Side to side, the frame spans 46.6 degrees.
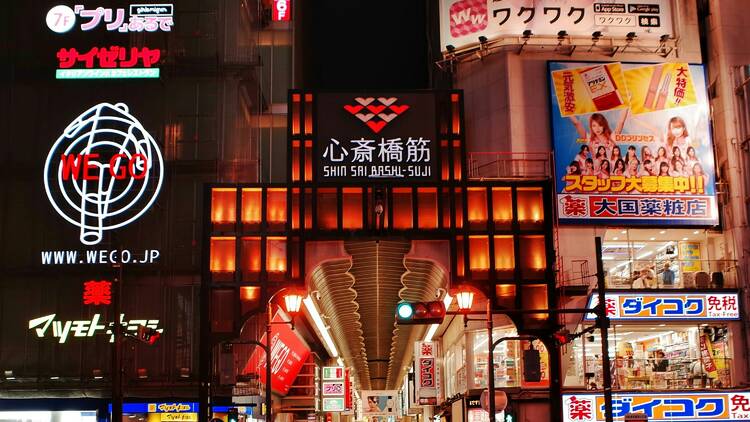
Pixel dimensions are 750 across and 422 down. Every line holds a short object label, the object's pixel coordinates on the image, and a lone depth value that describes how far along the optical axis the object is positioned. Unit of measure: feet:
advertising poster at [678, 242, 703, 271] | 110.83
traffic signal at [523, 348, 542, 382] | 69.92
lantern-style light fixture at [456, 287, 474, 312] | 77.61
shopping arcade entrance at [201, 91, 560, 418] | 88.63
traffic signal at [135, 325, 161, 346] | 73.40
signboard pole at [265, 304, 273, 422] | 77.56
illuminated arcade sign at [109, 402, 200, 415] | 102.37
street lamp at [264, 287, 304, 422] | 77.77
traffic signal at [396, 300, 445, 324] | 64.59
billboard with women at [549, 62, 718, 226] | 108.17
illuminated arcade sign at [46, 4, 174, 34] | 114.11
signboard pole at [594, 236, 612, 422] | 65.72
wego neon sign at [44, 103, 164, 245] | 110.11
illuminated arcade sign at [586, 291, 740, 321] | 104.58
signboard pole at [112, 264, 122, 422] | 64.95
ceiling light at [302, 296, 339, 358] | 106.09
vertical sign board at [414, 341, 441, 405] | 131.43
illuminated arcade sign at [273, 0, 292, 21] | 150.41
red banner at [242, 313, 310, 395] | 115.14
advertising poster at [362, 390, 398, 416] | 170.60
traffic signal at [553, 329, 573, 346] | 73.96
